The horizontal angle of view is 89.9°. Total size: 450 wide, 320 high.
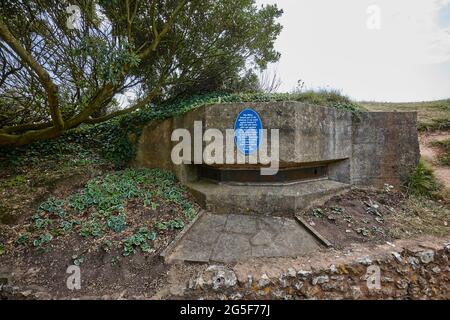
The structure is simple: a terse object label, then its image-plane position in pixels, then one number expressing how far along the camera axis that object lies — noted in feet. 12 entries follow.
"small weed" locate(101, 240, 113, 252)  11.18
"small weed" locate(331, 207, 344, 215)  14.05
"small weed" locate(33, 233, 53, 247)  11.36
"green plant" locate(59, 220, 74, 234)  12.13
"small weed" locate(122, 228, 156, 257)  11.19
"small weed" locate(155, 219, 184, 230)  12.62
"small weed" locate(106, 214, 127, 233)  12.29
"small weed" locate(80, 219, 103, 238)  11.85
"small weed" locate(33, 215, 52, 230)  12.29
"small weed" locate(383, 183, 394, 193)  16.52
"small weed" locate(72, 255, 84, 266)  10.62
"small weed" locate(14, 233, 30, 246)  11.55
